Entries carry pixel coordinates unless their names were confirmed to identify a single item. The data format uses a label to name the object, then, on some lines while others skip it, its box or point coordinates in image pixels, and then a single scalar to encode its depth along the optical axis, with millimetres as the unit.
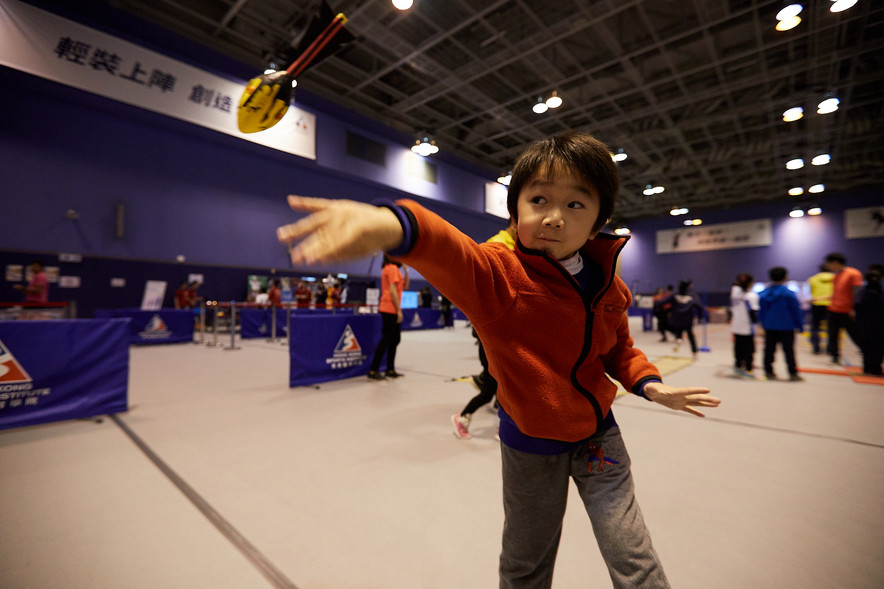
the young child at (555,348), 808
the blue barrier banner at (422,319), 12441
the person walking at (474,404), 2818
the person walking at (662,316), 9730
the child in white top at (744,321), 5336
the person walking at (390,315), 4629
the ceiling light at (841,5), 5641
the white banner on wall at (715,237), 18766
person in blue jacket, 4824
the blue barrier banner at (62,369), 2805
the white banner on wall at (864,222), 16156
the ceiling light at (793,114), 9023
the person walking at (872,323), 5191
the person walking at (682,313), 7301
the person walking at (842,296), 5848
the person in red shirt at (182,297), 9867
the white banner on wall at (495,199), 16391
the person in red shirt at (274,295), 9785
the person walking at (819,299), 6742
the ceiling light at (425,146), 10797
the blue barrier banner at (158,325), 7977
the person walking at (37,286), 6901
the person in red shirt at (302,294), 9188
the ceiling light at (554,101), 9438
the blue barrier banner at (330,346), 4363
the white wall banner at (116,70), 6480
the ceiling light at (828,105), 8594
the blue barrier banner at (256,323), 9531
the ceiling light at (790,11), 5941
